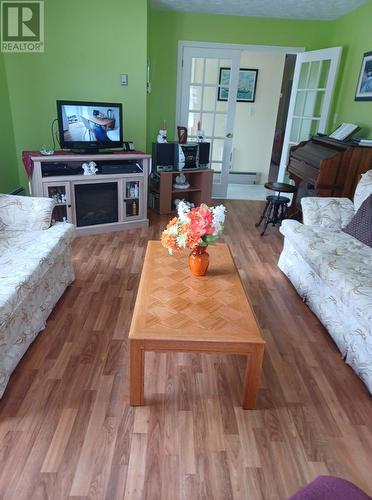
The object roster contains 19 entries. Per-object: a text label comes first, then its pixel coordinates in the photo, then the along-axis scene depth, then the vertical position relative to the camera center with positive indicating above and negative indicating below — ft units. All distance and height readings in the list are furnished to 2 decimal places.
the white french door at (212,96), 14.39 +0.46
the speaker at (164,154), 13.07 -1.78
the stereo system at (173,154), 13.12 -1.78
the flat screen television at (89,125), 10.49 -0.75
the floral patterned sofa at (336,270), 5.72 -2.83
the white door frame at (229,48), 14.15 +2.39
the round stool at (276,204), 12.09 -3.13
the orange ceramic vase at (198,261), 6.03 -2.54
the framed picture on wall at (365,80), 11.07 +1.15
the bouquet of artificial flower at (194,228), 5.74 -1.94
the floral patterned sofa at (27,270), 5.25 -2.84
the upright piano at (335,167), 10.16 -1.46
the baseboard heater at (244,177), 20.10 -3.72
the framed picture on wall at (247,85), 18.19 +1.27
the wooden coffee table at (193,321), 4.70 -2.92
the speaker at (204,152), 13.98 -1.74
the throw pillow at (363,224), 7.88 -2.36
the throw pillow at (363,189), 8.60 -1.71
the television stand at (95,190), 10.42 -2.72
